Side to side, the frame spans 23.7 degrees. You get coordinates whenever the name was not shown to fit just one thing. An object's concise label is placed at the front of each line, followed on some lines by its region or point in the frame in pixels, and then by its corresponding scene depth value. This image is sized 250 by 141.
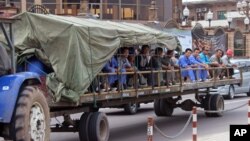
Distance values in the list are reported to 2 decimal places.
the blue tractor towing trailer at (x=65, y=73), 9.43
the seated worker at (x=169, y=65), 16.56
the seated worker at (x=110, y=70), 13.20
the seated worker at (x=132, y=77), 14.55
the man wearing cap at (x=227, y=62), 21.38
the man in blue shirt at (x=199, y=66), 18.94
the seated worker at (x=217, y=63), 20.22
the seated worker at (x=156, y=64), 15.71
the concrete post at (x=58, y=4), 46.12
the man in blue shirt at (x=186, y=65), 18.00
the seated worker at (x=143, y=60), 15.50
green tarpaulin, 11.86
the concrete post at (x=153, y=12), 46.66
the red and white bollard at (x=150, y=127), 8.94
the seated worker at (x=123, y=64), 14.03
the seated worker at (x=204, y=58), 20.42
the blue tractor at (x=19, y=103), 8.91
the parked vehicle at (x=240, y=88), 28.72
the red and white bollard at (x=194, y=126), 11.02
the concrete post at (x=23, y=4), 43.45
